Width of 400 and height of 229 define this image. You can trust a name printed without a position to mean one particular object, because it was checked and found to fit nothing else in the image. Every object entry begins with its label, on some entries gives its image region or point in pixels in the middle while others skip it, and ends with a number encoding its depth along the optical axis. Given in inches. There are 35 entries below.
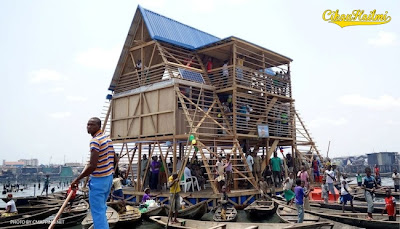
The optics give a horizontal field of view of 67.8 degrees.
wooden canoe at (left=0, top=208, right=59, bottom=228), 458.0
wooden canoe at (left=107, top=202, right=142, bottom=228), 468.4
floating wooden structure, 681.6
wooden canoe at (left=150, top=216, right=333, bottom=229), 349.7
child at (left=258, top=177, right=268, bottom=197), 641.2
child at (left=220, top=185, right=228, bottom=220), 497.9
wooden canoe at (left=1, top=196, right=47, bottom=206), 855.1
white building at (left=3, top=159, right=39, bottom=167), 5491.1
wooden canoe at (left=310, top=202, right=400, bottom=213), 504.6
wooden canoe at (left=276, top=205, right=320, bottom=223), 437.7
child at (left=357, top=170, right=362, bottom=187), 942.9
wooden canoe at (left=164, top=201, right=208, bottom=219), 506.0
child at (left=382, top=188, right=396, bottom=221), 423.8
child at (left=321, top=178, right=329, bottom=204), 618.5
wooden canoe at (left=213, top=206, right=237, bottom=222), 486.0
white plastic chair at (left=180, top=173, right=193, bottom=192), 644.7
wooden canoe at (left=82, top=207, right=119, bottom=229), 419.6
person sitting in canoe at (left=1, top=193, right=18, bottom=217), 526.0
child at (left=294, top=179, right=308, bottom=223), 403.9
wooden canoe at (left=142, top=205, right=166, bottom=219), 522.3
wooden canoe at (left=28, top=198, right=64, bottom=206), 752.8
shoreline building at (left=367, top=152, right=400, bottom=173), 2593.5
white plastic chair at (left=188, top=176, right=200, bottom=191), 700.4
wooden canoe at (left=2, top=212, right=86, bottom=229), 449.2
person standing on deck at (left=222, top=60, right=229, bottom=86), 731.9
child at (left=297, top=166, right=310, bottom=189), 593.6
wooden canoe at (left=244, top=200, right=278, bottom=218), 549.0
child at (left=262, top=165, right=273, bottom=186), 792.3
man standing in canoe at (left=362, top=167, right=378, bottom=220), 433.8
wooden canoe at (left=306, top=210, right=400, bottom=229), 389.4
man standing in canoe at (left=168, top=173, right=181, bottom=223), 456.8
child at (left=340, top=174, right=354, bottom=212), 510.6
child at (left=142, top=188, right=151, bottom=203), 590.6
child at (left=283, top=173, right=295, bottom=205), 573.0
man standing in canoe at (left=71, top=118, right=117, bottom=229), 183.8
